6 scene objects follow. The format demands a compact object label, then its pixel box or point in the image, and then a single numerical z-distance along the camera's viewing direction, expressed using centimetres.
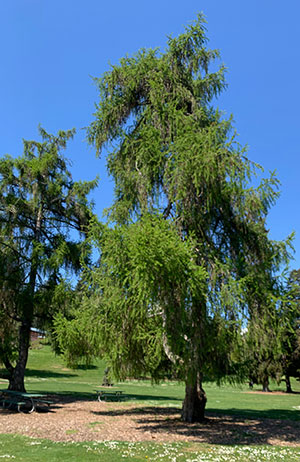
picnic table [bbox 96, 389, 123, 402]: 1887
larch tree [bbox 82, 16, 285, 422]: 942
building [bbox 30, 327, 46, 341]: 6909
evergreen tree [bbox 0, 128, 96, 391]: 1723
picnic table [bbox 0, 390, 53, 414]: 1384
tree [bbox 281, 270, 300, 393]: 1054
